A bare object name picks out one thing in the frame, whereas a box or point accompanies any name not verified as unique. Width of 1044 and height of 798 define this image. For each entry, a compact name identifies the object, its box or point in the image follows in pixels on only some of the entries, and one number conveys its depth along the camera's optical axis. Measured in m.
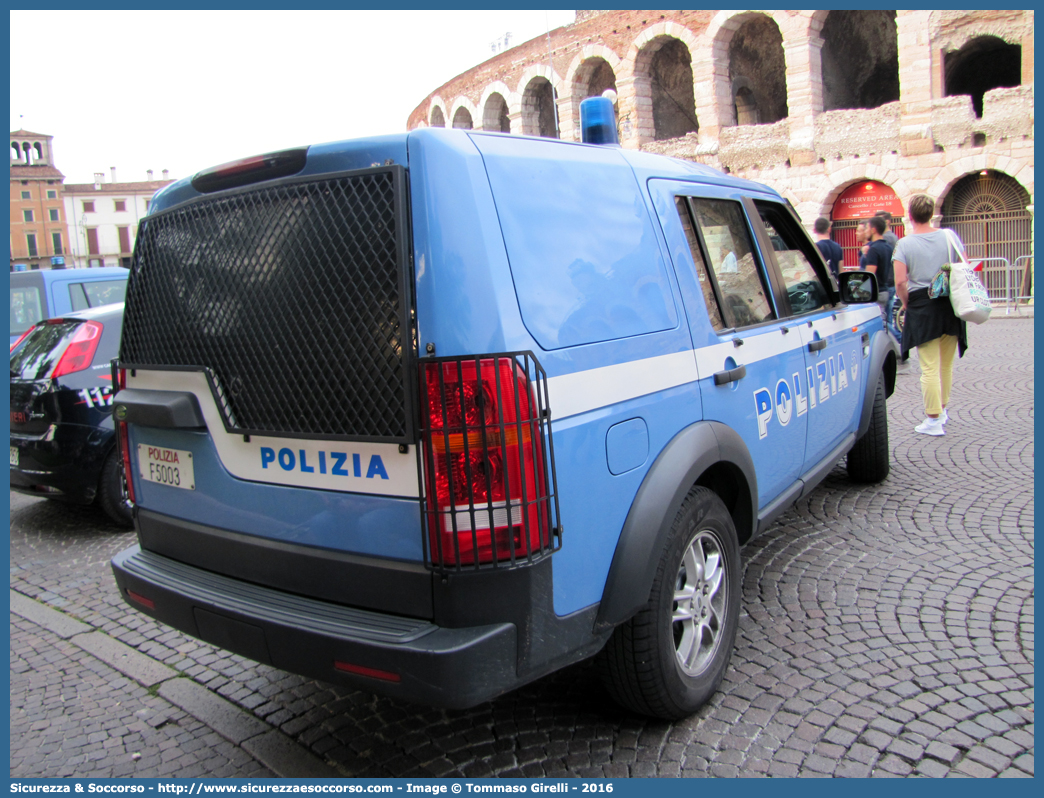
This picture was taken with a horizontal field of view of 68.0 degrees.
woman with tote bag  6.52
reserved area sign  24.31
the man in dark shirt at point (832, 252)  10.05
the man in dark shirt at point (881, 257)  10.07
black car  5.44
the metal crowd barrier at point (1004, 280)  20.41
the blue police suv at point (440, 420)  2.07
